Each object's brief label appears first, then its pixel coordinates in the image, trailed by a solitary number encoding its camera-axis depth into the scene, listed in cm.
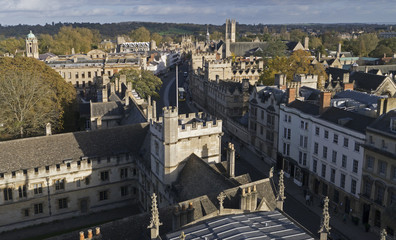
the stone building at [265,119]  5066
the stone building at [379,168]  3284
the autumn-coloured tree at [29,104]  4952
